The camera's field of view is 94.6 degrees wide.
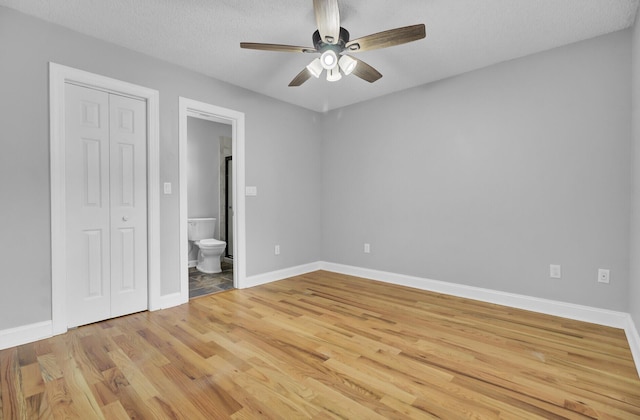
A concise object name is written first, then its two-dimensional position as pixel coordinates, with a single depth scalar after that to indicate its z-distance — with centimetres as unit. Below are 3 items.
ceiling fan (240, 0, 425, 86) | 190
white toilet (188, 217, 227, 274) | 439
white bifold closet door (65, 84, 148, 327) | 247
